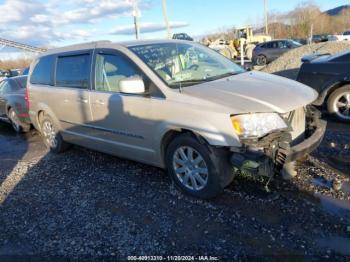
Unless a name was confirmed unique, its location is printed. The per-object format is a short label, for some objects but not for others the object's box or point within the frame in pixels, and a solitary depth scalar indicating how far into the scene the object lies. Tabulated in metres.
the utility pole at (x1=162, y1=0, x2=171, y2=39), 22.77
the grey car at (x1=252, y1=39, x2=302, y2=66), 22.38
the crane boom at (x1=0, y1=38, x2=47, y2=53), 43.92
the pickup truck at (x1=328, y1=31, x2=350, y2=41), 31.67
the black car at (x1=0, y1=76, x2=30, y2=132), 8.30
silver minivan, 3.49
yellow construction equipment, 28.09
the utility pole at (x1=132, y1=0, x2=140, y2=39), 16.98
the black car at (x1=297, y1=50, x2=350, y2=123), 6.48
